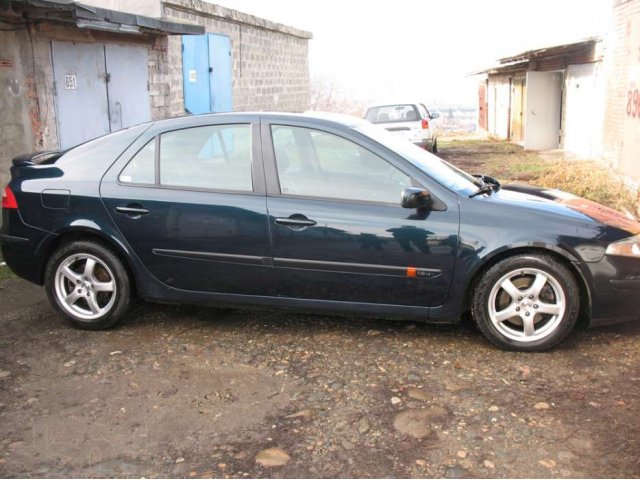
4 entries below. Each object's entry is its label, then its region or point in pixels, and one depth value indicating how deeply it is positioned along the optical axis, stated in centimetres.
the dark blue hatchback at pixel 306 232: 430
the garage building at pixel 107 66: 841
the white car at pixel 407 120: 1747
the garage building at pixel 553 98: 1620
